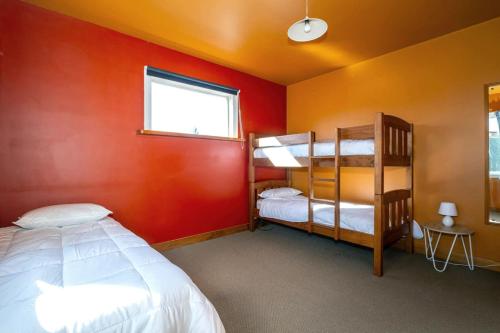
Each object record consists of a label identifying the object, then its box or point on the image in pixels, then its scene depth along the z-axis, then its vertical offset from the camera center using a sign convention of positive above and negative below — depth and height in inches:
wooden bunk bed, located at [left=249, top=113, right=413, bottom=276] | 90.4 -0.6
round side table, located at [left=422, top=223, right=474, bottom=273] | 93.5 -31.4
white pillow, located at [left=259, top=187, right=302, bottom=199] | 142.6 -15.8
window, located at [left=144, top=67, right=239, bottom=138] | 114.3 +32.9
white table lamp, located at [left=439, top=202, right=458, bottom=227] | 97.7 -18.4
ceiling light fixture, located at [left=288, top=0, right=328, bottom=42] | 66.0 +39.5
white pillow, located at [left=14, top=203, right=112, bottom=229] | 72.5 -15.6
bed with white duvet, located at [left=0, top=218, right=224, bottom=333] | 31.7 -19.2
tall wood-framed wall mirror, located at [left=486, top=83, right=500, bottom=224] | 95.6 +6.6
